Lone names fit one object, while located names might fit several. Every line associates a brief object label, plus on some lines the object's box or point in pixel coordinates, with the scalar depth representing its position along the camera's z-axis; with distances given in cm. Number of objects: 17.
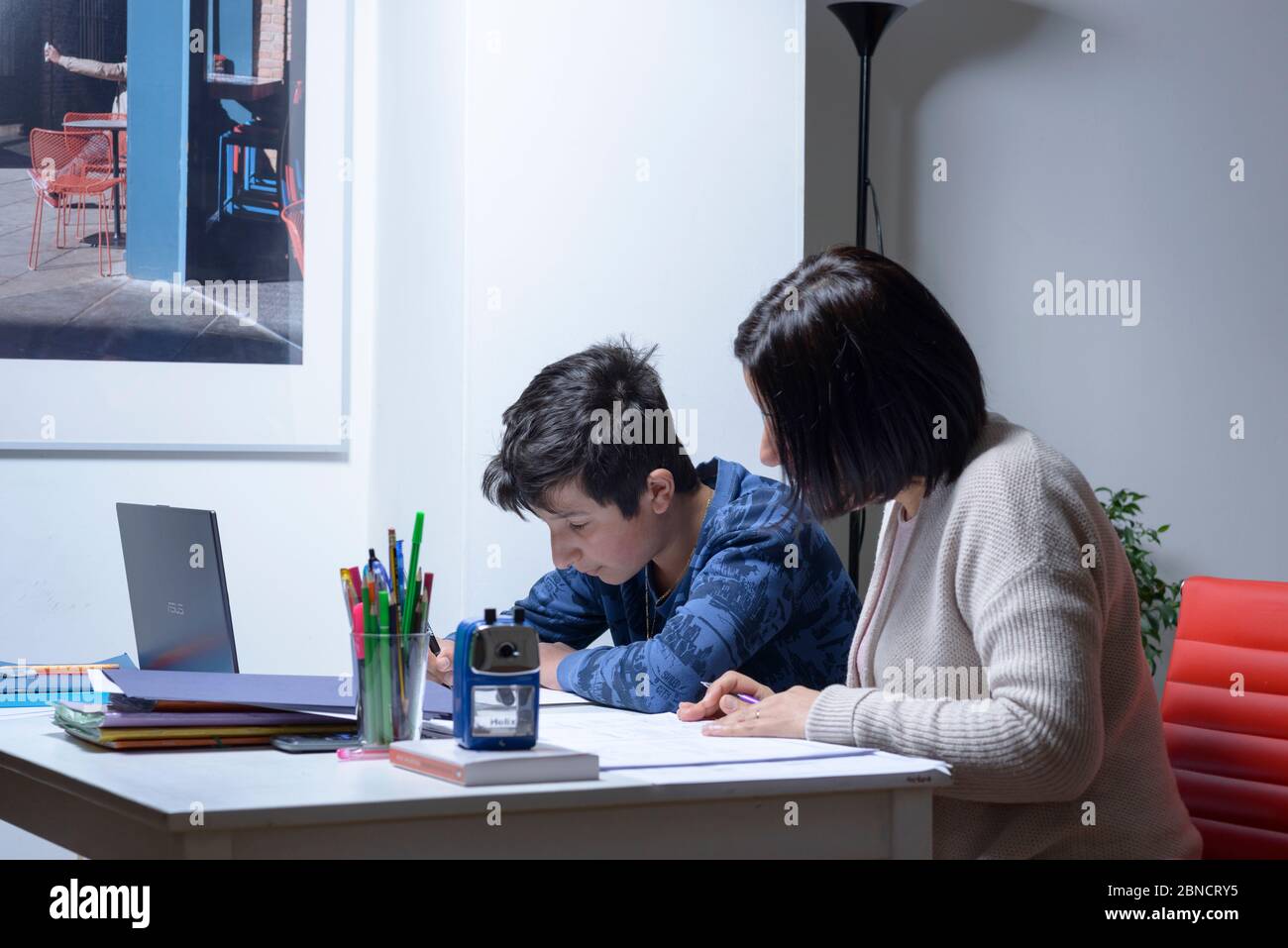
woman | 271
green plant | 437
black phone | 277
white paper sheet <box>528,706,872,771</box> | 272
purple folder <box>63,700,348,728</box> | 279
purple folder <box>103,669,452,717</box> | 283
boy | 315
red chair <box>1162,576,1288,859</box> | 299
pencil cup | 278
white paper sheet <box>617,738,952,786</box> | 262
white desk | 248
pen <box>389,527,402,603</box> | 281
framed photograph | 400
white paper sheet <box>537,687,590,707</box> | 324
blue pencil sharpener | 263
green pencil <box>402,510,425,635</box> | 280
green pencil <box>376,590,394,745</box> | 278
